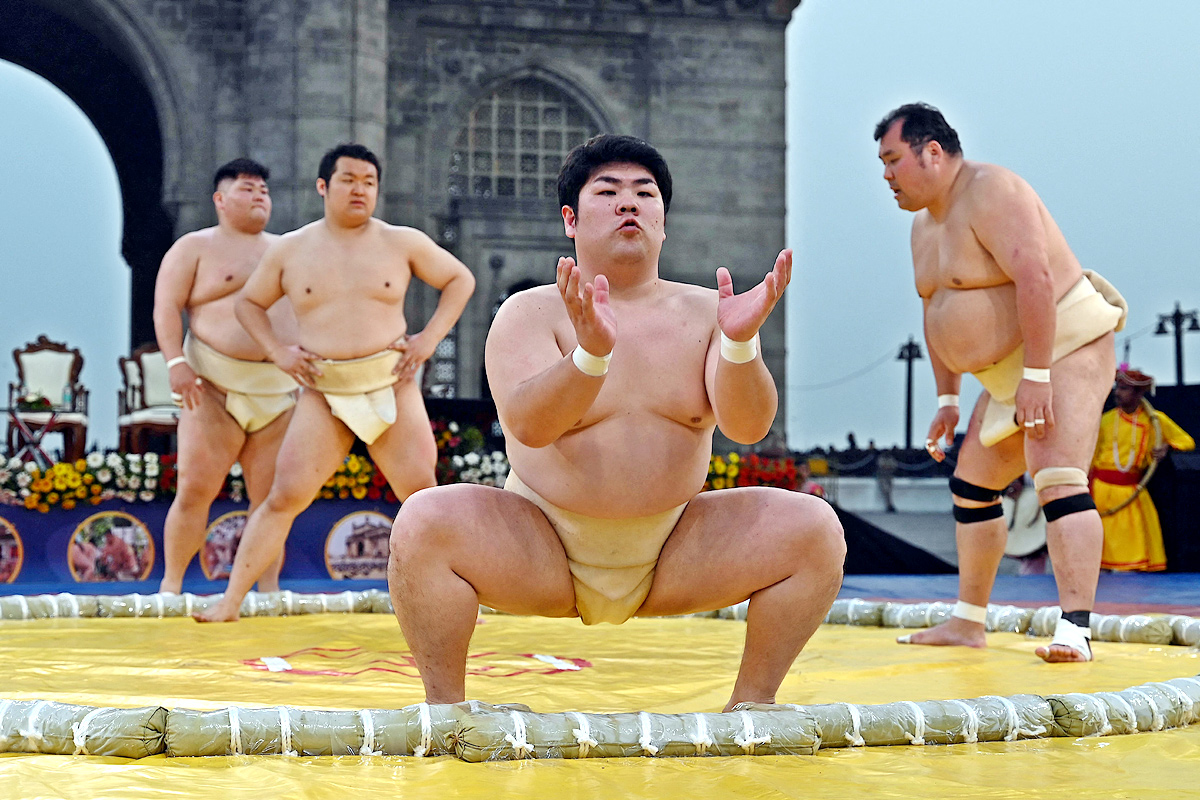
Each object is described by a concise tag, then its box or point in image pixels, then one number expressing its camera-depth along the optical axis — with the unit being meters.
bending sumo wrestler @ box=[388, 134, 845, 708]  2.08
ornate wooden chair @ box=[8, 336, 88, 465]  9.65
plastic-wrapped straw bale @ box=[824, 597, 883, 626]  4.35
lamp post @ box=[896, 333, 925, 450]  21.78
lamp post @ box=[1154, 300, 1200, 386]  16.03
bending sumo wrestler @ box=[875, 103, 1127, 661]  3.40
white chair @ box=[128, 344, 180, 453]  8.97
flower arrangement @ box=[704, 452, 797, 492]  7.74
